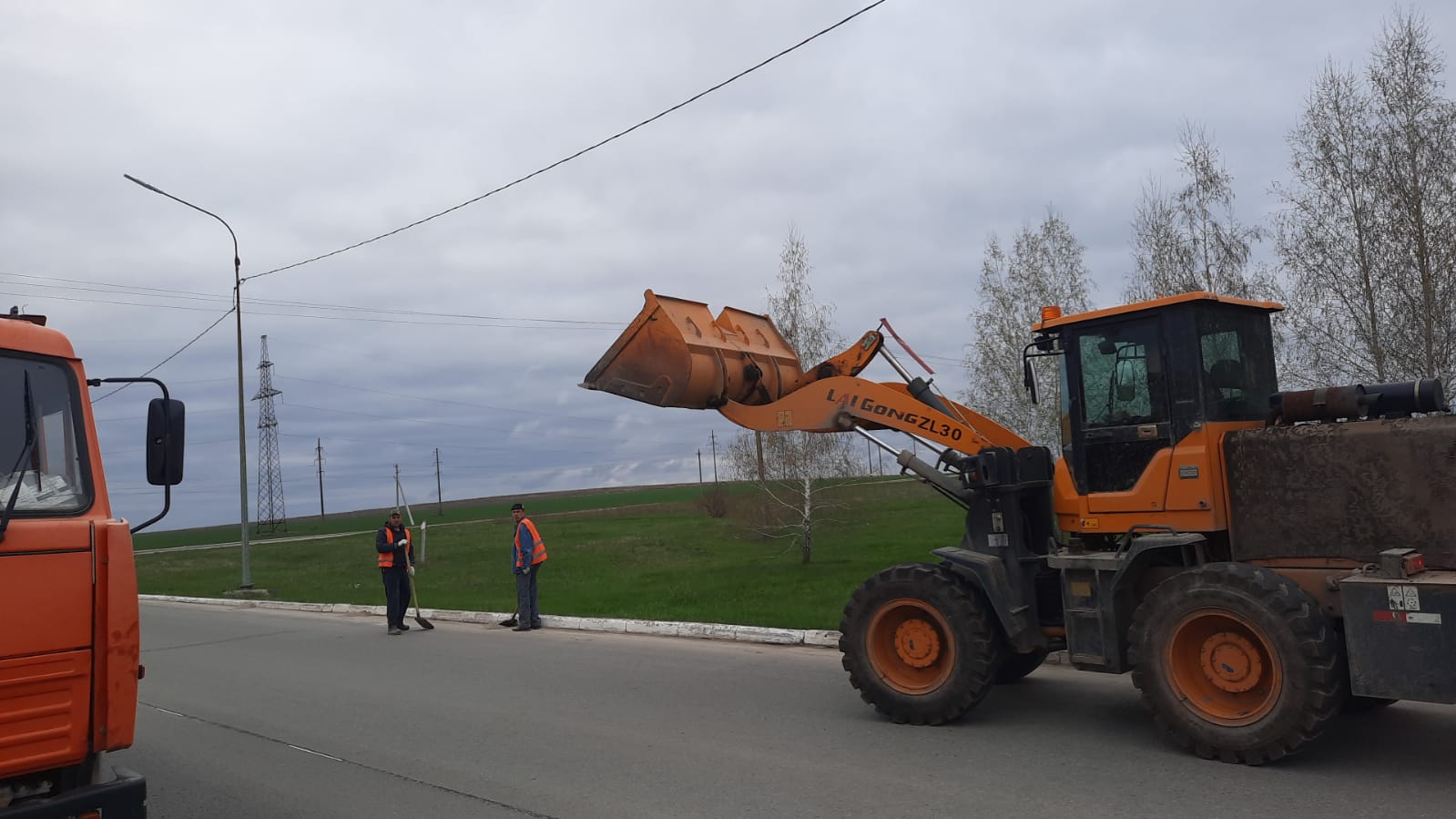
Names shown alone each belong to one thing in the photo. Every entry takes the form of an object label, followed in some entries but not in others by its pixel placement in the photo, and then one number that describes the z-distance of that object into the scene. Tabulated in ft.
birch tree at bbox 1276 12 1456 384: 43.62
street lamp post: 80.72
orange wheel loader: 19.20
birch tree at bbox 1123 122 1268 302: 60.64
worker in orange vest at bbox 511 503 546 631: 46.88
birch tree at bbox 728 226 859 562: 69.92
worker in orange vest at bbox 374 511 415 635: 48.06
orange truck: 13.14
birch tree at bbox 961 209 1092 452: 70.69
